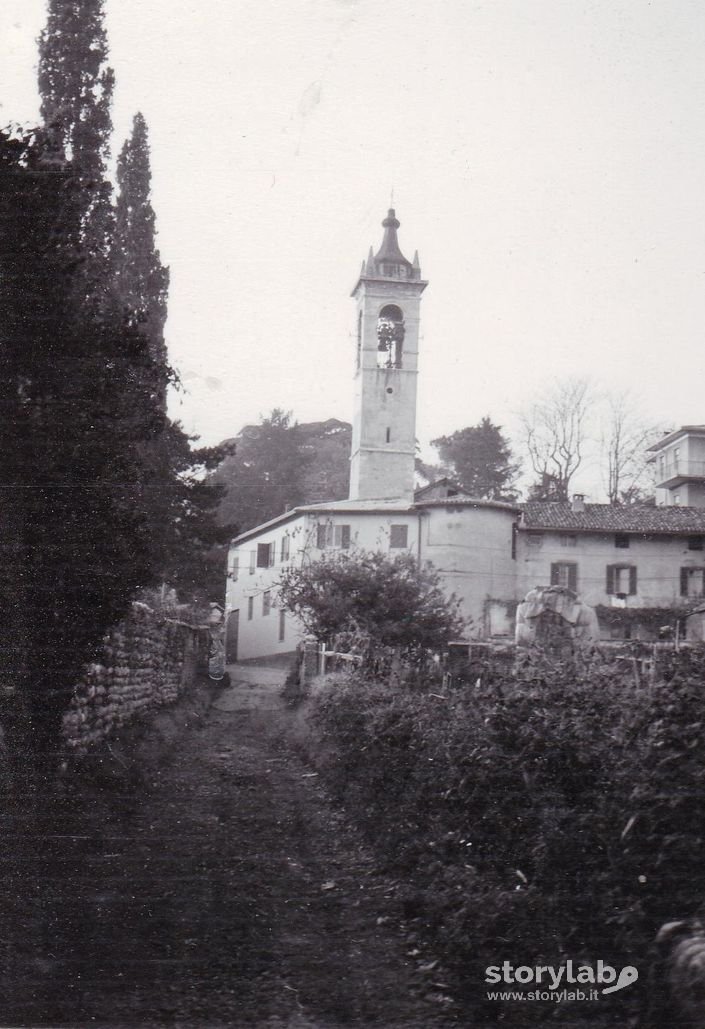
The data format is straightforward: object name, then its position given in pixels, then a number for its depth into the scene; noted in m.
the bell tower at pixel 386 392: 30.77
